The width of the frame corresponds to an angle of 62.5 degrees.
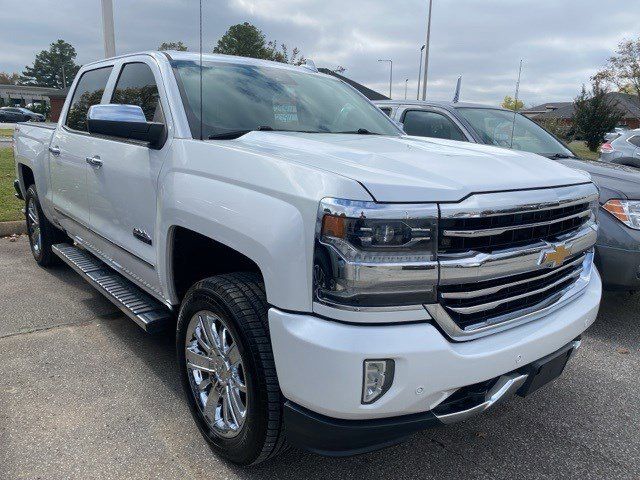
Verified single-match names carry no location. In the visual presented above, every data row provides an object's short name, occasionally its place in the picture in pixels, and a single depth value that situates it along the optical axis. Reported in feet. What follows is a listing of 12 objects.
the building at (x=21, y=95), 272.68
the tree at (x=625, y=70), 148.46
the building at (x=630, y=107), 182.72
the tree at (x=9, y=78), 369.89
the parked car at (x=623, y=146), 35.83
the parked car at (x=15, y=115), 161.24
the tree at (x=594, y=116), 91.50
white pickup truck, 6.04
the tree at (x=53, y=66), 354.74
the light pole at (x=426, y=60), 77.25
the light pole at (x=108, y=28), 29.66
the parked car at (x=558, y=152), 12.94
